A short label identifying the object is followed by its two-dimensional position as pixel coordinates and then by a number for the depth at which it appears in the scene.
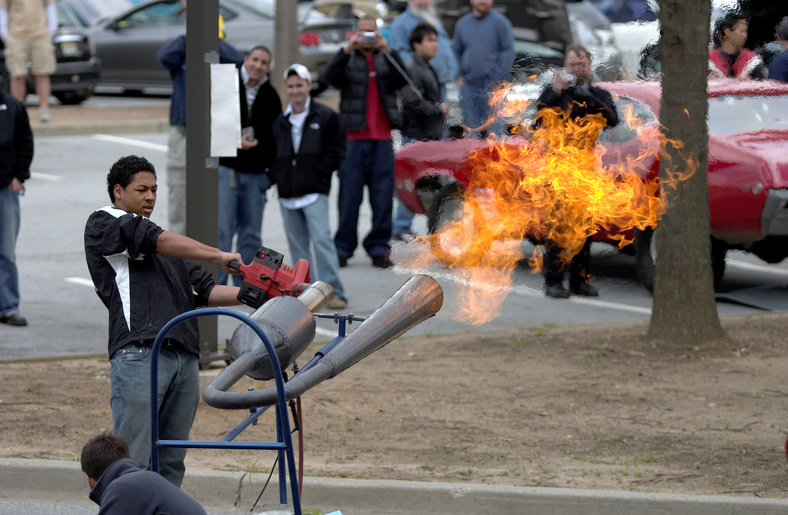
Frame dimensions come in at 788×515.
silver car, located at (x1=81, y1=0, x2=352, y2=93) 40.23
